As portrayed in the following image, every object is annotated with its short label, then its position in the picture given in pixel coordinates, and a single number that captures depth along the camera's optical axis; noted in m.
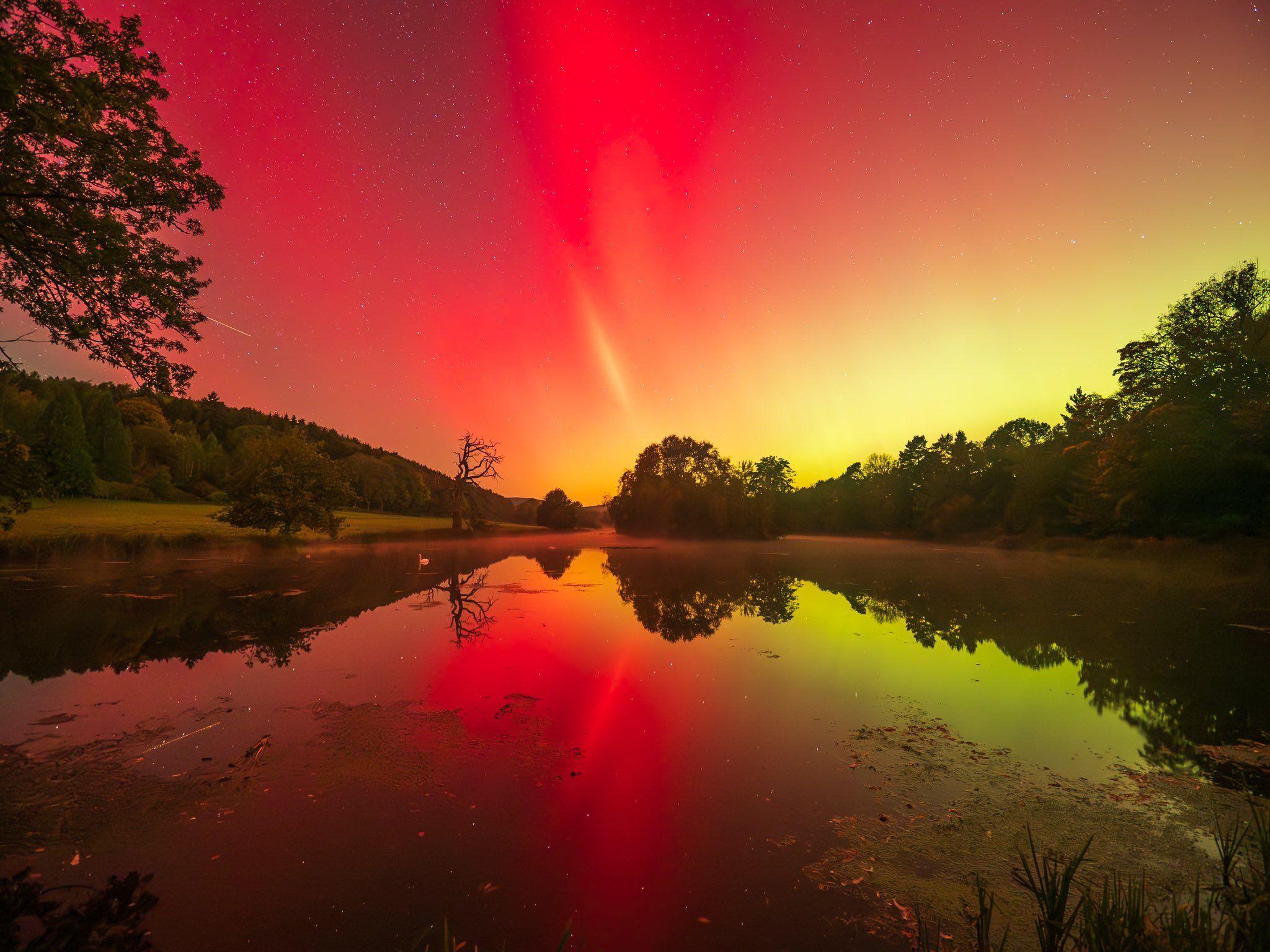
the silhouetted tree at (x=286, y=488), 33.50
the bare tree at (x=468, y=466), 63.72
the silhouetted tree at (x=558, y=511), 95.56
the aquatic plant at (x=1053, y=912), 2.84
